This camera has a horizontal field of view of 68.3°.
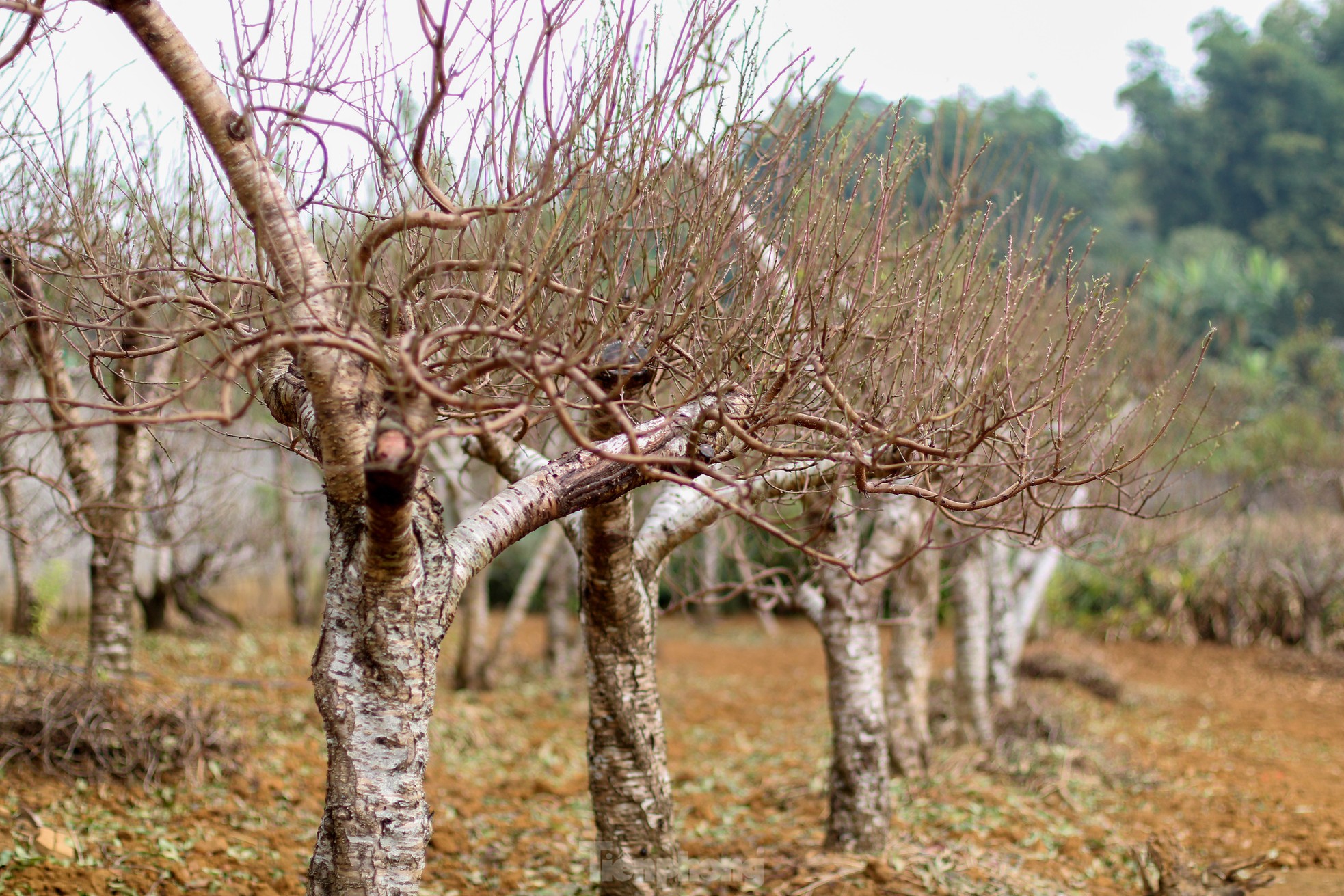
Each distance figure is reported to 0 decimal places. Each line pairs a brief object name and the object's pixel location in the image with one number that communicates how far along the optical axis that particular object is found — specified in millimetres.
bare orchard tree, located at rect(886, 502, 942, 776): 6086
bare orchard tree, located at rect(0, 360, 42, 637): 5285
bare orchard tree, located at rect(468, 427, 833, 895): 3656
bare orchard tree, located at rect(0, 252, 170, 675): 4188
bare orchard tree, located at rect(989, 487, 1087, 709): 7215
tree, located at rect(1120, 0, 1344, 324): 26406
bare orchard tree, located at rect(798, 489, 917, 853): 4512
